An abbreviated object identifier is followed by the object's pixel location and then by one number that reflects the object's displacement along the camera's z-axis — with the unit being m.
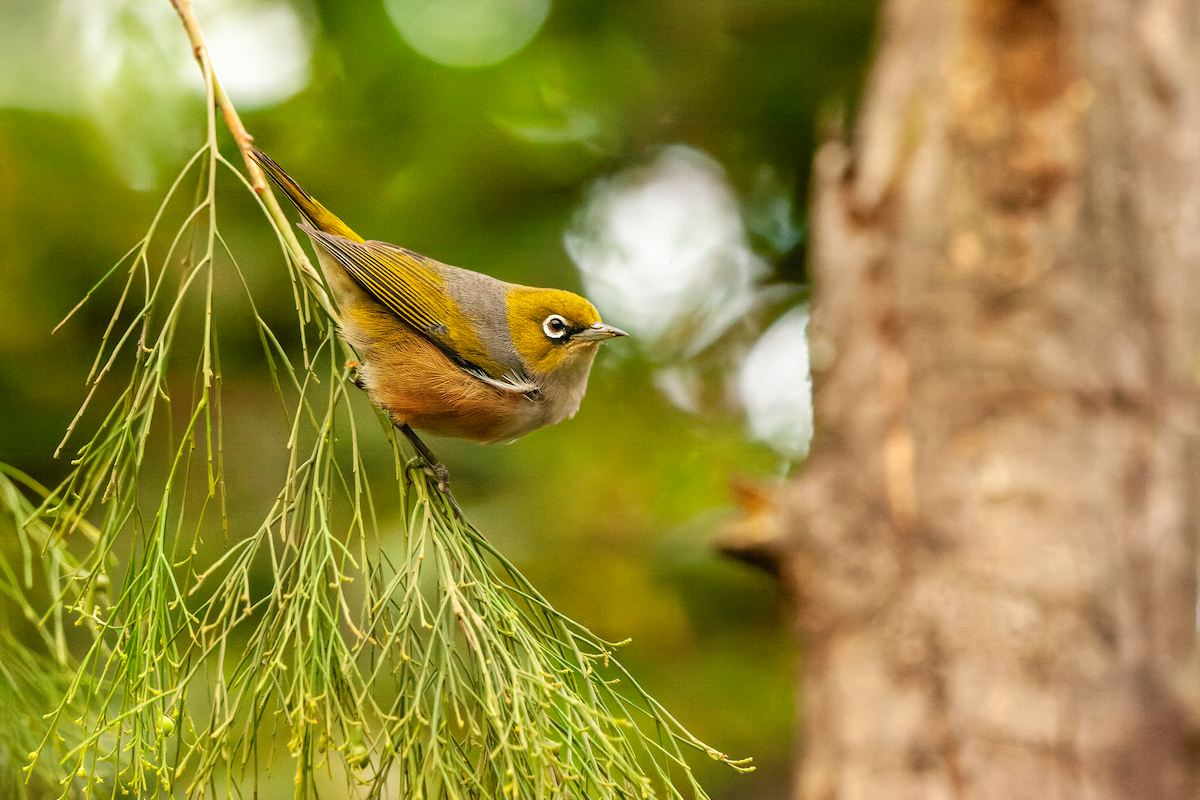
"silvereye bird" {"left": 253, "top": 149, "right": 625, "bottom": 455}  6.08
